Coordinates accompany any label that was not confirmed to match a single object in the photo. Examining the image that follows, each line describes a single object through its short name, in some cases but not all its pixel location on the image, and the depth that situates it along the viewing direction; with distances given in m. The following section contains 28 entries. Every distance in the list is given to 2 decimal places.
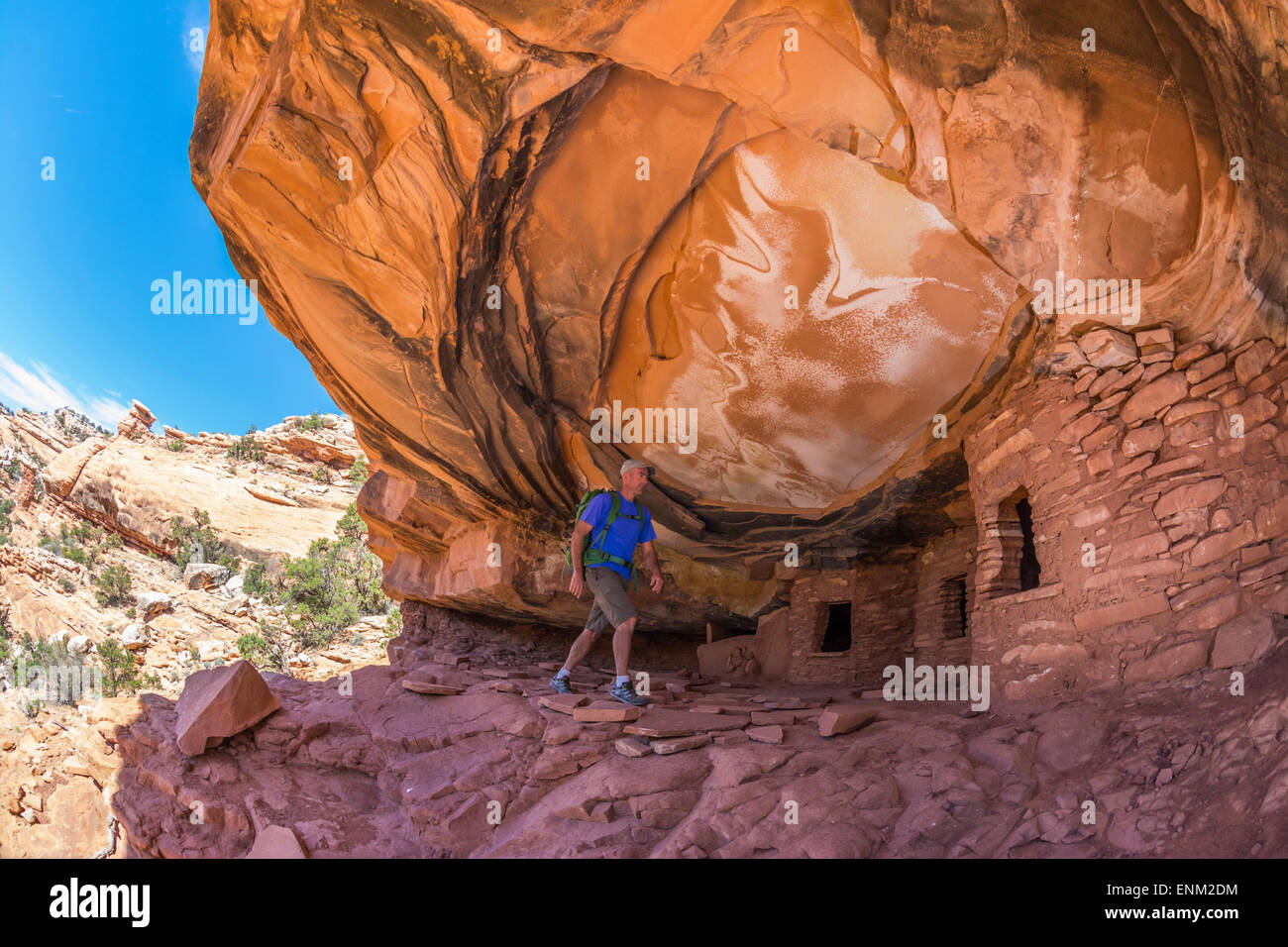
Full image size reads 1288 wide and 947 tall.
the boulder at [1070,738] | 2.89
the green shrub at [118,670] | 14.00
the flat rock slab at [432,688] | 4.71
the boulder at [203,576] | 18.58
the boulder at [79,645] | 14.97
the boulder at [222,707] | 3.80
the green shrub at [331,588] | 16.72
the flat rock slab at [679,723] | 3.85
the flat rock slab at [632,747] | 3.65
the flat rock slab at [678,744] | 3.65
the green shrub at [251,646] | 15.46
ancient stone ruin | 3.15
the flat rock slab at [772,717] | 4.14
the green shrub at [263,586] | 18.28
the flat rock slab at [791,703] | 4.79
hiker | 4.66
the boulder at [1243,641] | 2.74
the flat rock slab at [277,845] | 3.23
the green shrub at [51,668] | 13.93
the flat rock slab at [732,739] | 3.76
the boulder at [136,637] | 15.70
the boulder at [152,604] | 17.19
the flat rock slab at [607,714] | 4.02
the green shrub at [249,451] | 24.47
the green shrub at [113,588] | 17.33
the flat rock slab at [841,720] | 3.73
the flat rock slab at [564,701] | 4.25
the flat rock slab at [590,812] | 3.16
